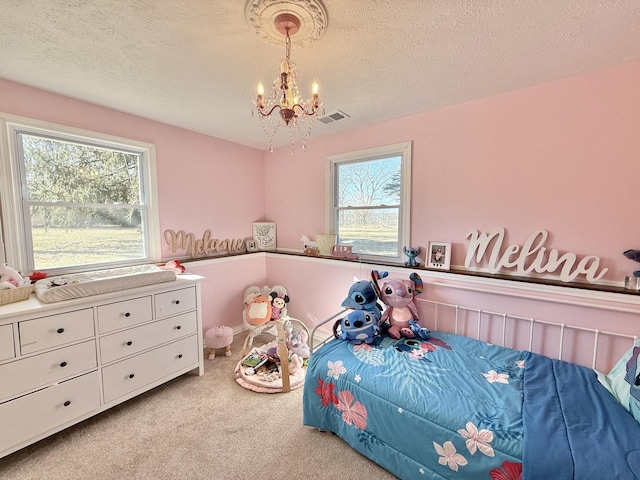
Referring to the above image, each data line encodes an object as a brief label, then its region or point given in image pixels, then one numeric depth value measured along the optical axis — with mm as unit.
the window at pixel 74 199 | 1891
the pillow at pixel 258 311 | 2783
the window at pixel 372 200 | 2512
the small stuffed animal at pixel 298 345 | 2510
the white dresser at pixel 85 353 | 1488
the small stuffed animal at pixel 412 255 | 2363
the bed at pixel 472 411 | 1086
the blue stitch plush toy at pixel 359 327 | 1988
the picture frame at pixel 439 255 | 2221
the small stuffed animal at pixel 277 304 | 2956
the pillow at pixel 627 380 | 1232
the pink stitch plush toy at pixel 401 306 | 2086
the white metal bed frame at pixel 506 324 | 1674
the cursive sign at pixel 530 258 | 1712
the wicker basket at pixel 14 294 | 1574
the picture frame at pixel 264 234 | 3455
